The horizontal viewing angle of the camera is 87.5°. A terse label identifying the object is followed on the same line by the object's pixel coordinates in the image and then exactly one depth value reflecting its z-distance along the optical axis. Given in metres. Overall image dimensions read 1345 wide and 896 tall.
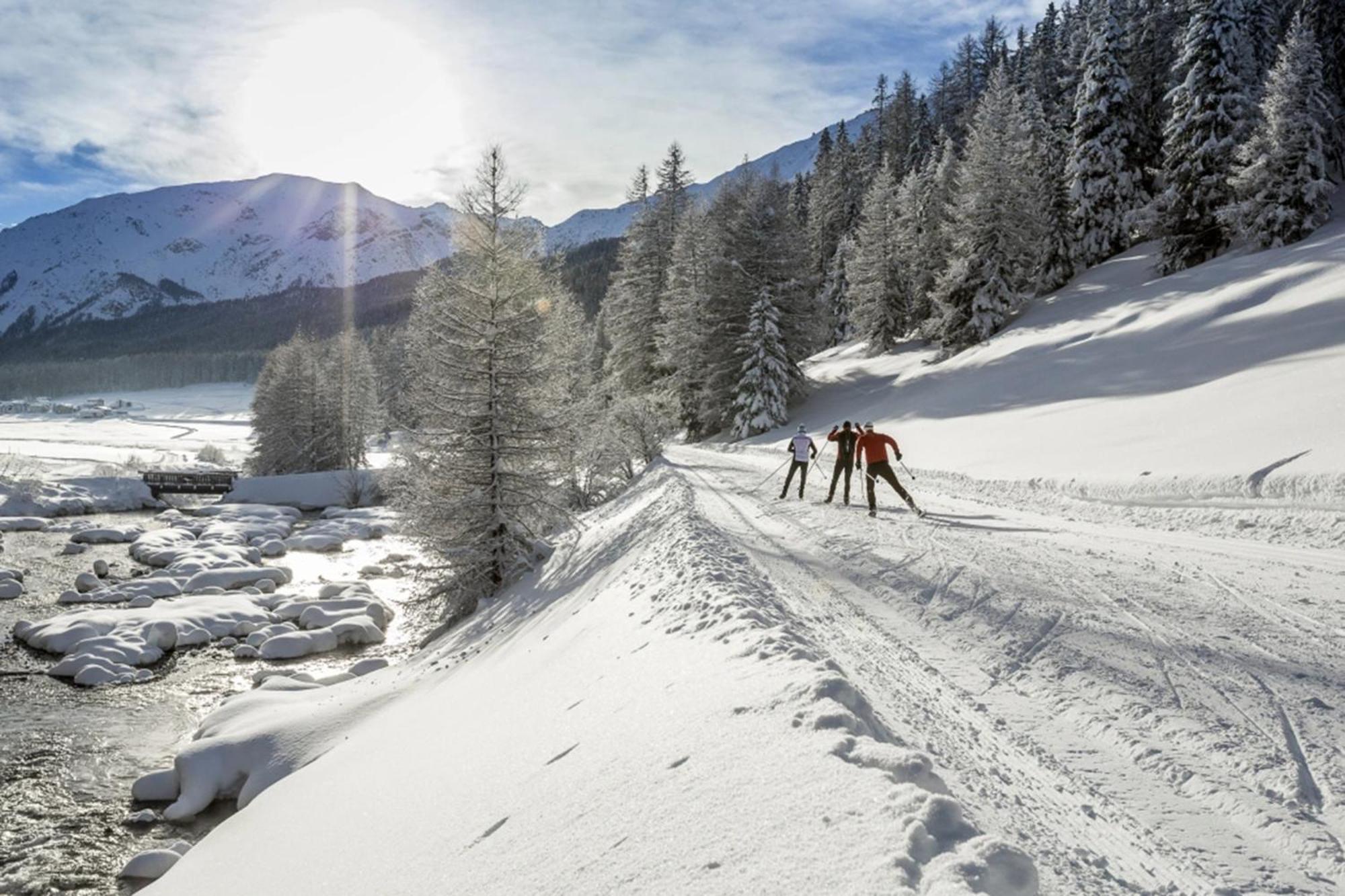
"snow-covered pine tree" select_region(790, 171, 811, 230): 71.62
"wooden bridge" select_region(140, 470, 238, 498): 44.84
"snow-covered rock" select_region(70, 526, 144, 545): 30.38
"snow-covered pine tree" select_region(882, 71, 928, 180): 60.86
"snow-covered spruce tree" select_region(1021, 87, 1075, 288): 38.31
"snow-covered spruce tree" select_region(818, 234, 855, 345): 53.84
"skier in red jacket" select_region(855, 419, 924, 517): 14.06
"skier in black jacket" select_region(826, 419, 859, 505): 15.50
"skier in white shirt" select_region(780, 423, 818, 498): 16.66
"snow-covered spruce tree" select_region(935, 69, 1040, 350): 32.66
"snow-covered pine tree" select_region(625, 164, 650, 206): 46.84
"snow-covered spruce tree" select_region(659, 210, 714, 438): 35.00
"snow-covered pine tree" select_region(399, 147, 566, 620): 15.67
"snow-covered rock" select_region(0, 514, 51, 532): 31.97
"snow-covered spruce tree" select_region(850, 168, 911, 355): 40.00
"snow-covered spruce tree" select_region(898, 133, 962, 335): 40.09
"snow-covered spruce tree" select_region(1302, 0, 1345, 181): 34.16
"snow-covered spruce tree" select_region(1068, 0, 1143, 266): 35.44
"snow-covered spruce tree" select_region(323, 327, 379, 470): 53.03
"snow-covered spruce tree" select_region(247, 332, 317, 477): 53.97
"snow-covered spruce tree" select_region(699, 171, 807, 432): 34.34
